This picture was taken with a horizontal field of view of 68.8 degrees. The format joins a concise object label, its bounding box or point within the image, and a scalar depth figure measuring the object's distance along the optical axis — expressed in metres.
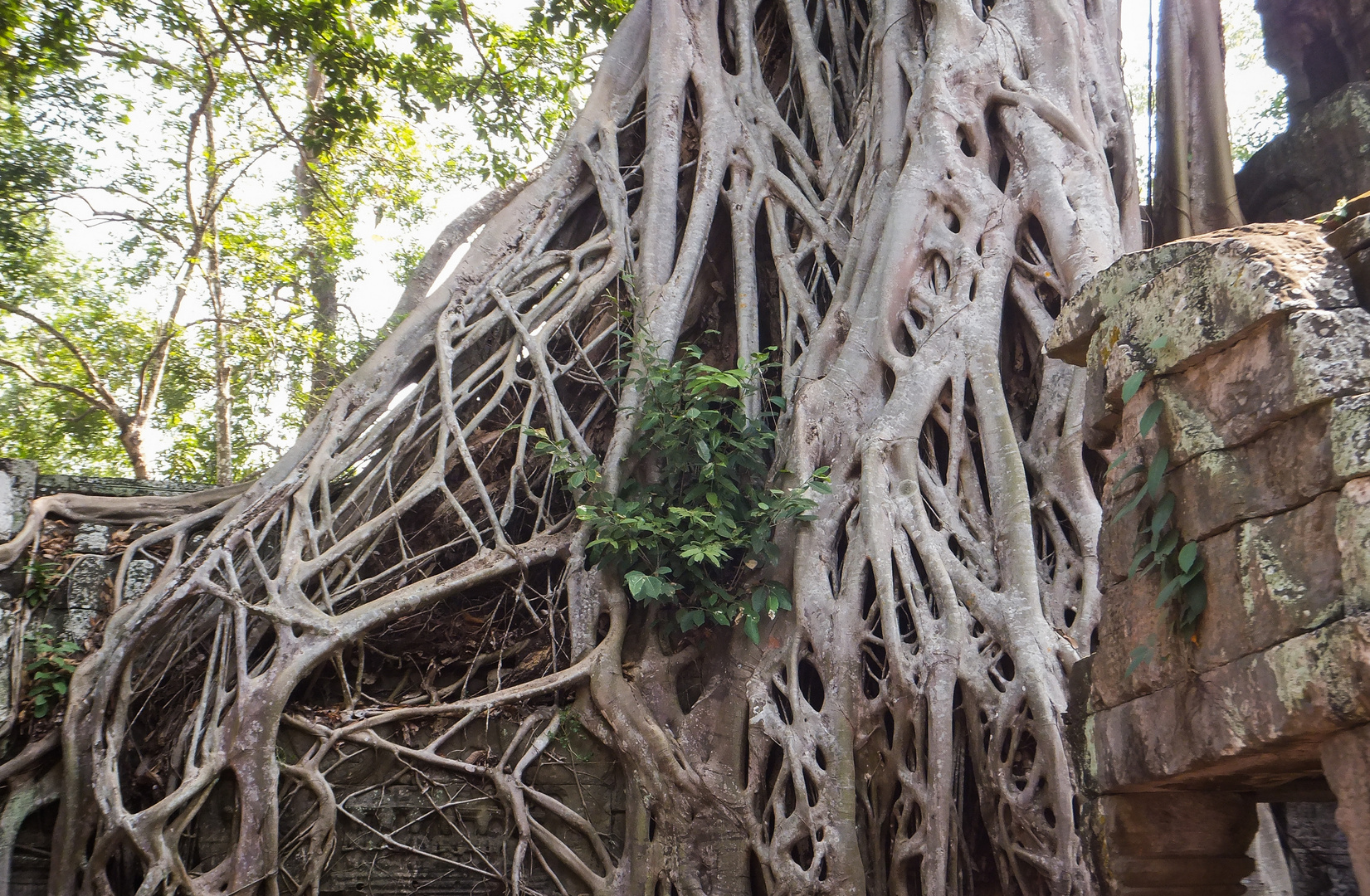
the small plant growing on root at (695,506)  4.01
